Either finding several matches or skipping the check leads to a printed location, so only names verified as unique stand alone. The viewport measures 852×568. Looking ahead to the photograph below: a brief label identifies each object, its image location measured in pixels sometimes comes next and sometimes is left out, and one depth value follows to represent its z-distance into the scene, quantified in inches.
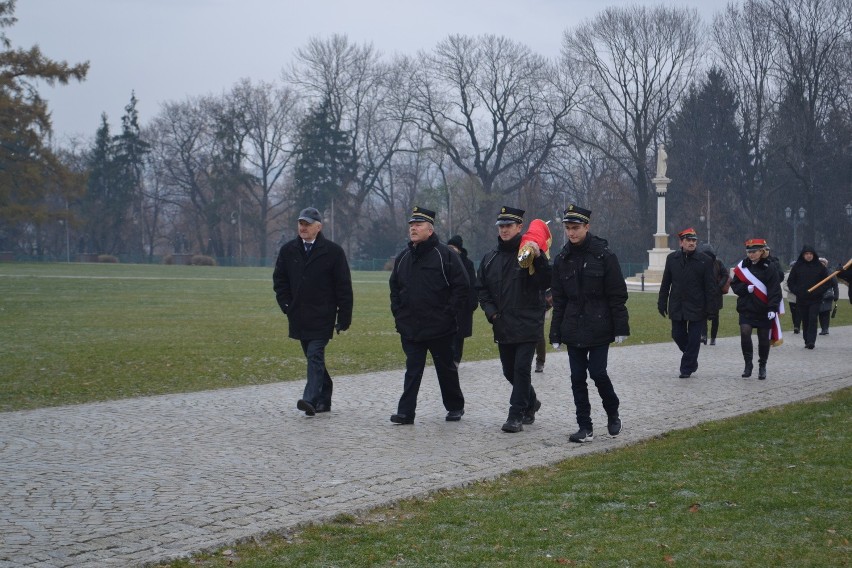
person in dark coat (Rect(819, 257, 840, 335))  859.4
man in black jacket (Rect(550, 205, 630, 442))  356.8
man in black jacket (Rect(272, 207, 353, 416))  411.5
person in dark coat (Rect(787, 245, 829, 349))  767.1
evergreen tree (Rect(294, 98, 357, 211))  3304.6
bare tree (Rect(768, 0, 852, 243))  2349.9
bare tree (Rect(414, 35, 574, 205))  2844.5
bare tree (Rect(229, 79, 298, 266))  3400.6
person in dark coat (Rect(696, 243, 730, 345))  748.0
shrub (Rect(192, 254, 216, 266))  3476.9
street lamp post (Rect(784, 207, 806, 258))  2546.8
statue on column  2251.5
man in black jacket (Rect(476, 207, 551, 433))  380.2
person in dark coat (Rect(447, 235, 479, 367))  461.4
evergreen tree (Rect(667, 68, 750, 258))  2738.7
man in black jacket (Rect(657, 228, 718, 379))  559.5
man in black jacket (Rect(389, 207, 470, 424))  390.3
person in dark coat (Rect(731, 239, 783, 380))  555.2
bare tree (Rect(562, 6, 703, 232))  2615.7
